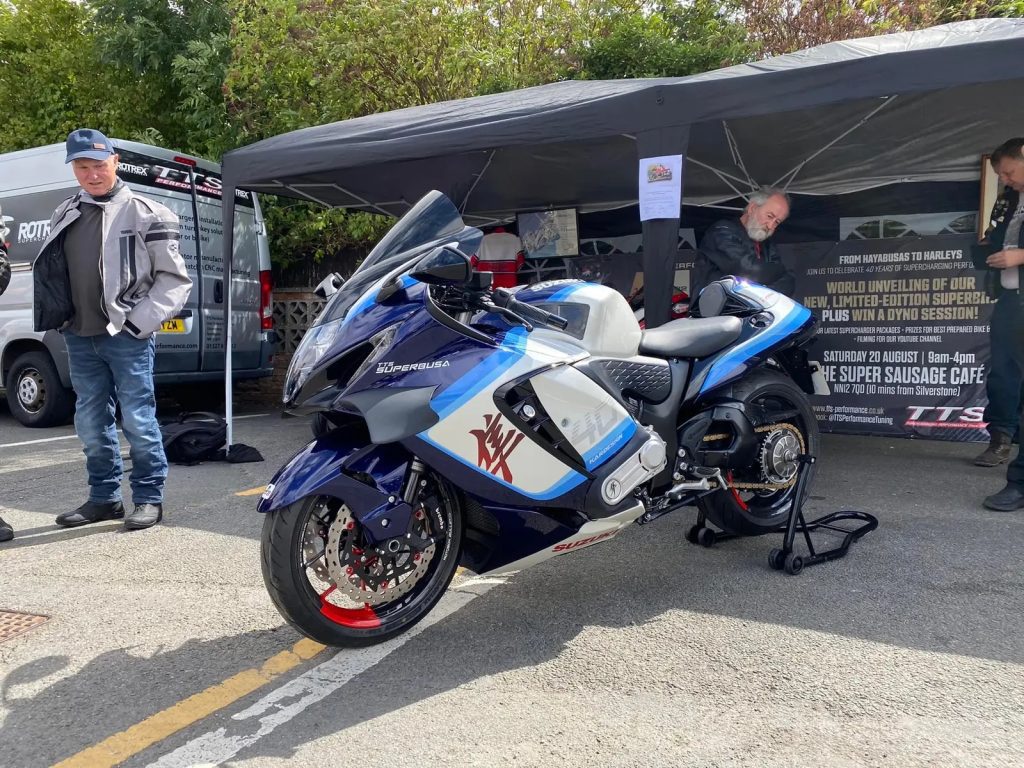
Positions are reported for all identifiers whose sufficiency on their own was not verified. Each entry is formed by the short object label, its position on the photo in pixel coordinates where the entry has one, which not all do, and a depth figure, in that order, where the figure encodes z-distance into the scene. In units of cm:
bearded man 625
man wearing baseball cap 396
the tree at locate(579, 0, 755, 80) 1027
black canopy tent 394
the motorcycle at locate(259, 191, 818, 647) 248
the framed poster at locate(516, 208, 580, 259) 791
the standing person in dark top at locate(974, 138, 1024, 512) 470
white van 704
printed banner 560
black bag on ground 574
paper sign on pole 429
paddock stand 333
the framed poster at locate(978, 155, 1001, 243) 567
